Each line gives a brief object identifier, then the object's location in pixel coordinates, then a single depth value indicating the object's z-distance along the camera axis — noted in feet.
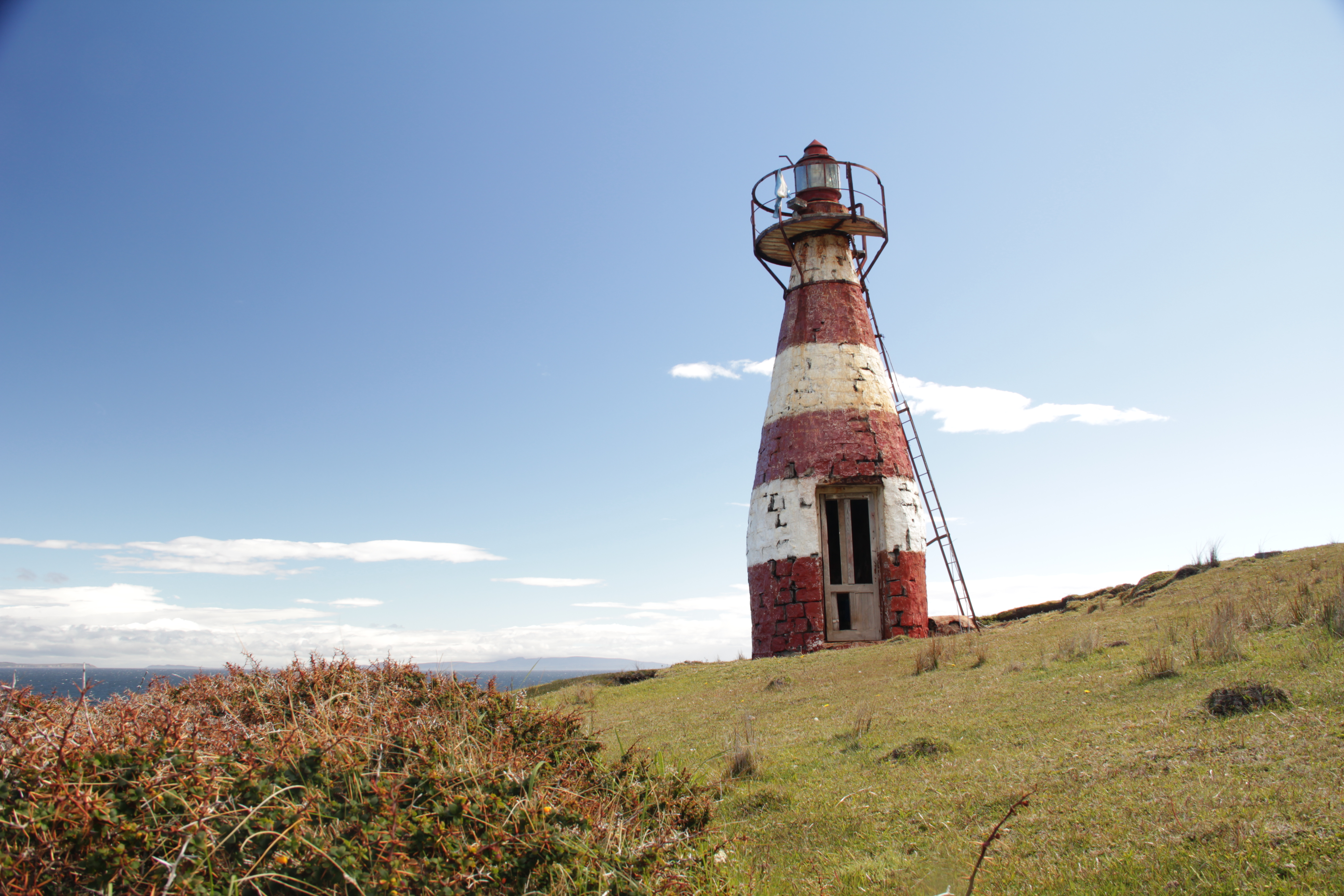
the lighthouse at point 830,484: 50.11
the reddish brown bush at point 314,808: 9.94
